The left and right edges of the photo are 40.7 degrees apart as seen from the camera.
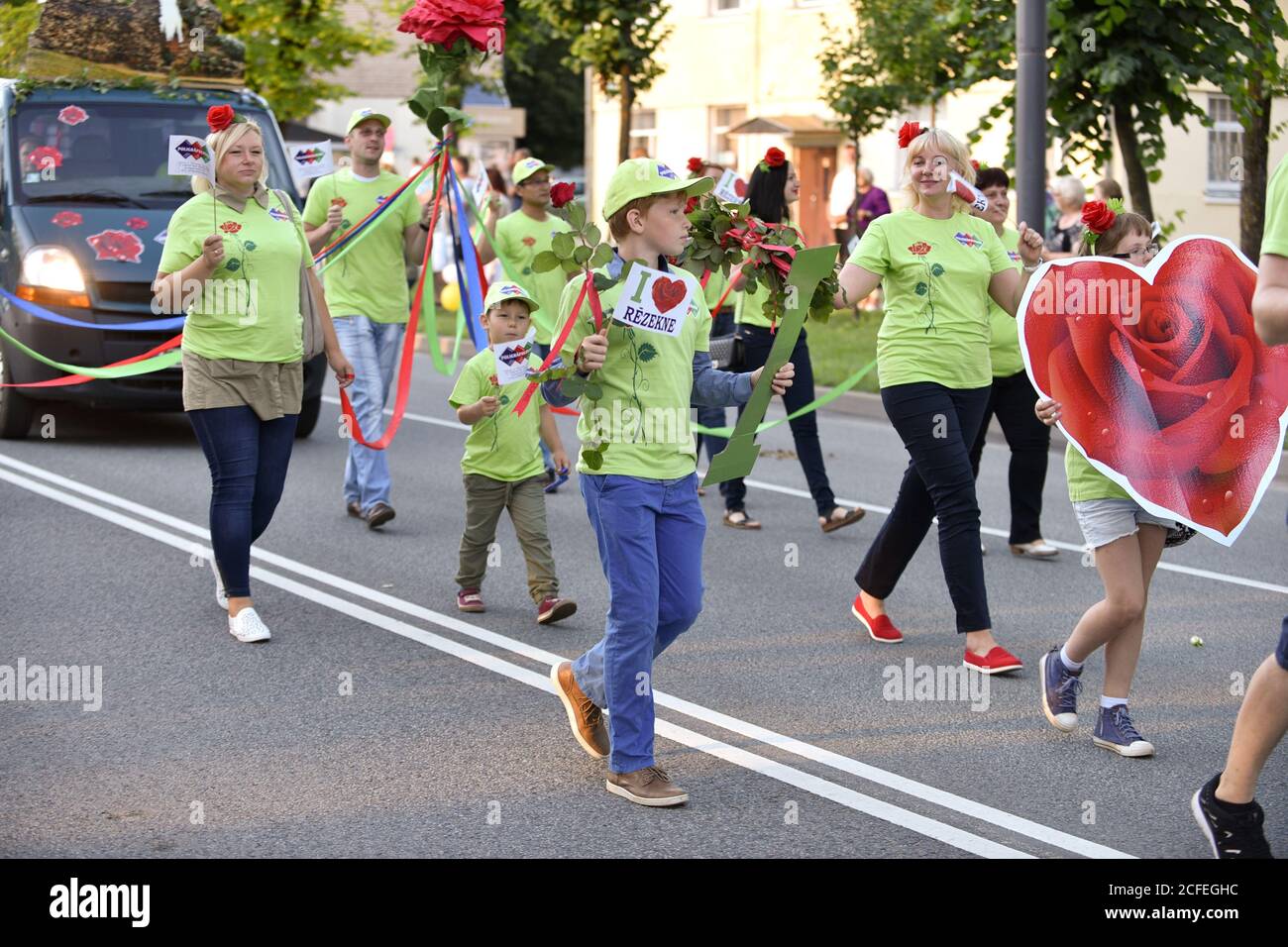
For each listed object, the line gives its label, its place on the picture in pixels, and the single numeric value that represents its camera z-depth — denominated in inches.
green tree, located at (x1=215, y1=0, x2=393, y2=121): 928.9
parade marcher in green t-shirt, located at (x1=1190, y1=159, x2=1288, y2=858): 169.6
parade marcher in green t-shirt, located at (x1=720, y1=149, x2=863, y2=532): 360.2
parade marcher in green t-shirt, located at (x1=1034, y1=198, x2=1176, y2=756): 217.6
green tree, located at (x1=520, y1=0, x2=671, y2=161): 844.6
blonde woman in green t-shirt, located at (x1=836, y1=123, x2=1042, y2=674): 257.3
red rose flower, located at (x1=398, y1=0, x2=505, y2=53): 337.4
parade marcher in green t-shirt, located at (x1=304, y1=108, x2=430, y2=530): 368.2
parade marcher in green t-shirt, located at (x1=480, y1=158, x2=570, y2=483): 397.7
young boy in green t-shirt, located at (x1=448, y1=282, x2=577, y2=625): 291.0
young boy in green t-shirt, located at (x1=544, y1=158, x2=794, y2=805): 197.5
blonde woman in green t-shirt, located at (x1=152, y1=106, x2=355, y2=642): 265.1
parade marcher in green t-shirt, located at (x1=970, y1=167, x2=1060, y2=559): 337.4
